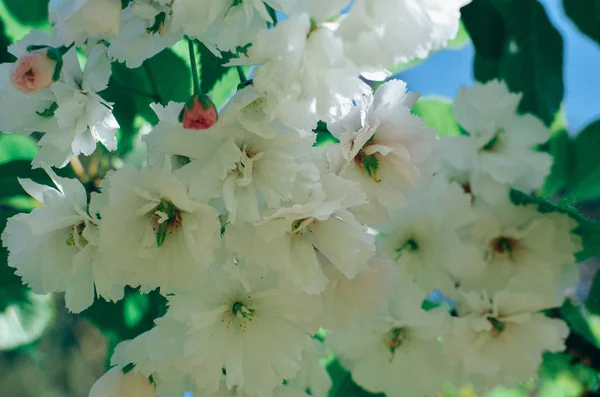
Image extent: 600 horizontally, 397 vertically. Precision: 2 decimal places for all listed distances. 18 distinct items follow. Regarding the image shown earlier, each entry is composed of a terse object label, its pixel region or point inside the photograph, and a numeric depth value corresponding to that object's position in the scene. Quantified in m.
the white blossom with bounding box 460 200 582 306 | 0.92
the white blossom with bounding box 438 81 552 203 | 0.93
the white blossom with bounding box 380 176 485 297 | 0.86
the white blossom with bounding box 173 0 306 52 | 0.53
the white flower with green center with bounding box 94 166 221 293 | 0.58
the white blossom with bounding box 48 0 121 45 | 0.54
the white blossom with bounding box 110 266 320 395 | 0.63
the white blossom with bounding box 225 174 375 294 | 0.58
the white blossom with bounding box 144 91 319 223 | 0.57
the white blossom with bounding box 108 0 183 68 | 0.61
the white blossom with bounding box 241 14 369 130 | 0.51
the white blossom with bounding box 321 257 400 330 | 0.67
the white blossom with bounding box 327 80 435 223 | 0.63
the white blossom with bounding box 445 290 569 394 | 0.88
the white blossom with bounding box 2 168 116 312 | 0.64
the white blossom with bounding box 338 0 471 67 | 0.50
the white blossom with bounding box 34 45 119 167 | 0.65
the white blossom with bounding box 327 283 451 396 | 0.87
